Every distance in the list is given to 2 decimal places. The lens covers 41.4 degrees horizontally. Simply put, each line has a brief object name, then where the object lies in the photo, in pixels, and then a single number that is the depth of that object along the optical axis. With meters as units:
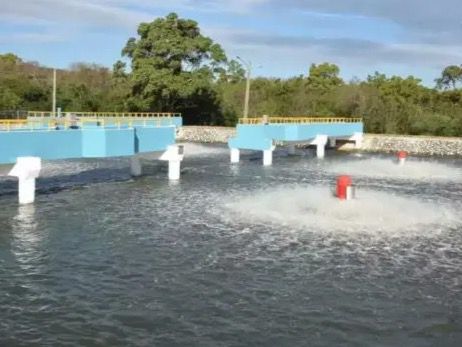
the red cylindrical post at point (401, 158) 48.53
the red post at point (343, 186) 28.00
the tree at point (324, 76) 99.19
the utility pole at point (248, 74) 67.06
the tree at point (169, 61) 67.94
